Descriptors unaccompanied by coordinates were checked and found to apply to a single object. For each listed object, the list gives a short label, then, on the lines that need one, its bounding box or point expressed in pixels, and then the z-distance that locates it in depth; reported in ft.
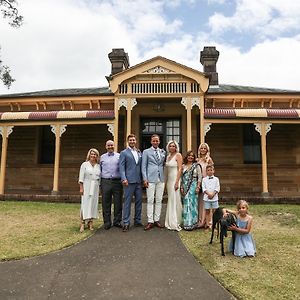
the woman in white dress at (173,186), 21.25
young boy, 20.51
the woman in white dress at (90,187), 21.18
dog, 16.12
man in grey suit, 21.16
